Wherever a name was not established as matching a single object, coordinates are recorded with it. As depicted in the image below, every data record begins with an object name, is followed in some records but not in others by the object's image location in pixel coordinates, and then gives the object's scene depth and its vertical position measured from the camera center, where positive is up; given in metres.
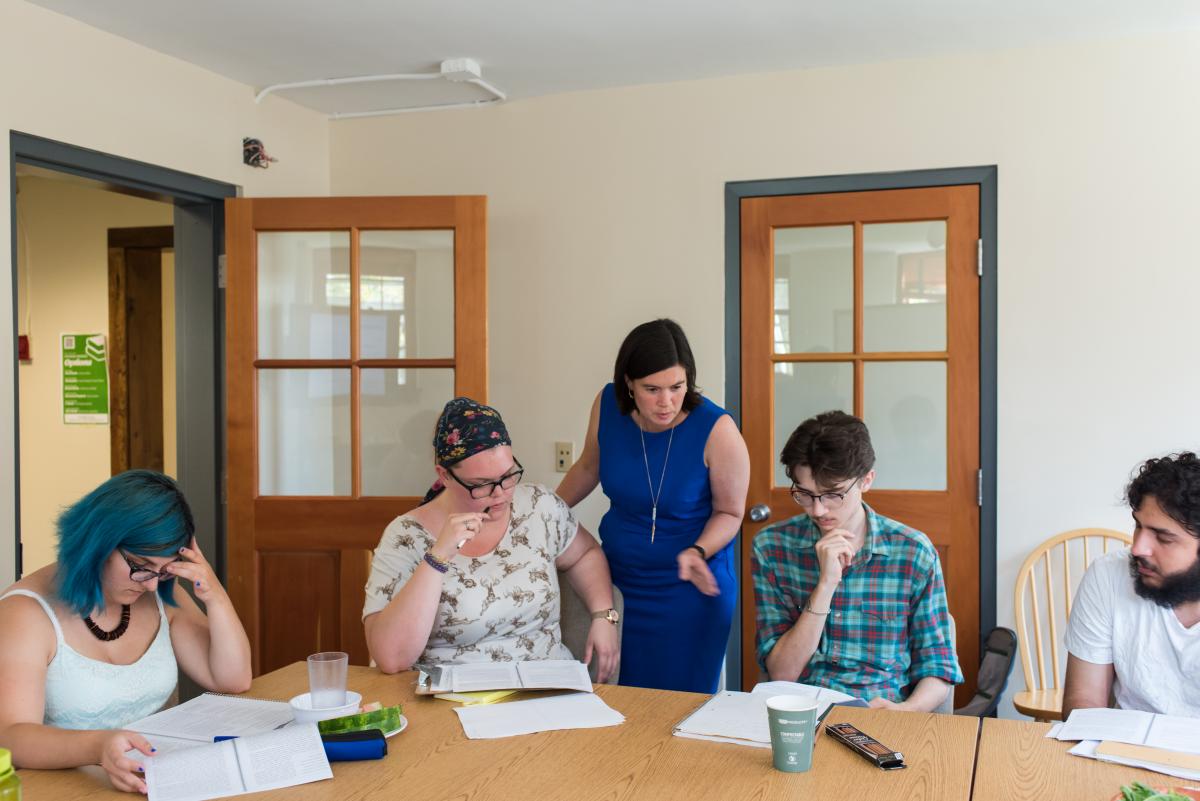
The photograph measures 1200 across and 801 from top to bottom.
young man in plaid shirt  2.18 -0.49
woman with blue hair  1.76 -0.46
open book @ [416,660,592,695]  1.98 -0.59
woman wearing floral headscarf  2.09 -0.43
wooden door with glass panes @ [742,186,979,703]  3.46 +0.07
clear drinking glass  1.82 -0.54
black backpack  2.39 -0.75
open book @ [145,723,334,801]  1.53 -0.60
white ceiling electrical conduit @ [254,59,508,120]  3.48 +0.98
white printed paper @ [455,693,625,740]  1.81 -0.62
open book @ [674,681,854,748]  1.75 -0.61
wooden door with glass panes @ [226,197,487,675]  3.63 -0.05
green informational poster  4.72 -0.05
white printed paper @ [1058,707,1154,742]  1.71 -0.60
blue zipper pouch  1.67 -0.60
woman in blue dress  2.62 -0.37
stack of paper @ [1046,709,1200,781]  1.60 -0.59
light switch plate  3.86 -0.33
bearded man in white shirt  1.93 -0.46
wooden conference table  1.54 -0.62
